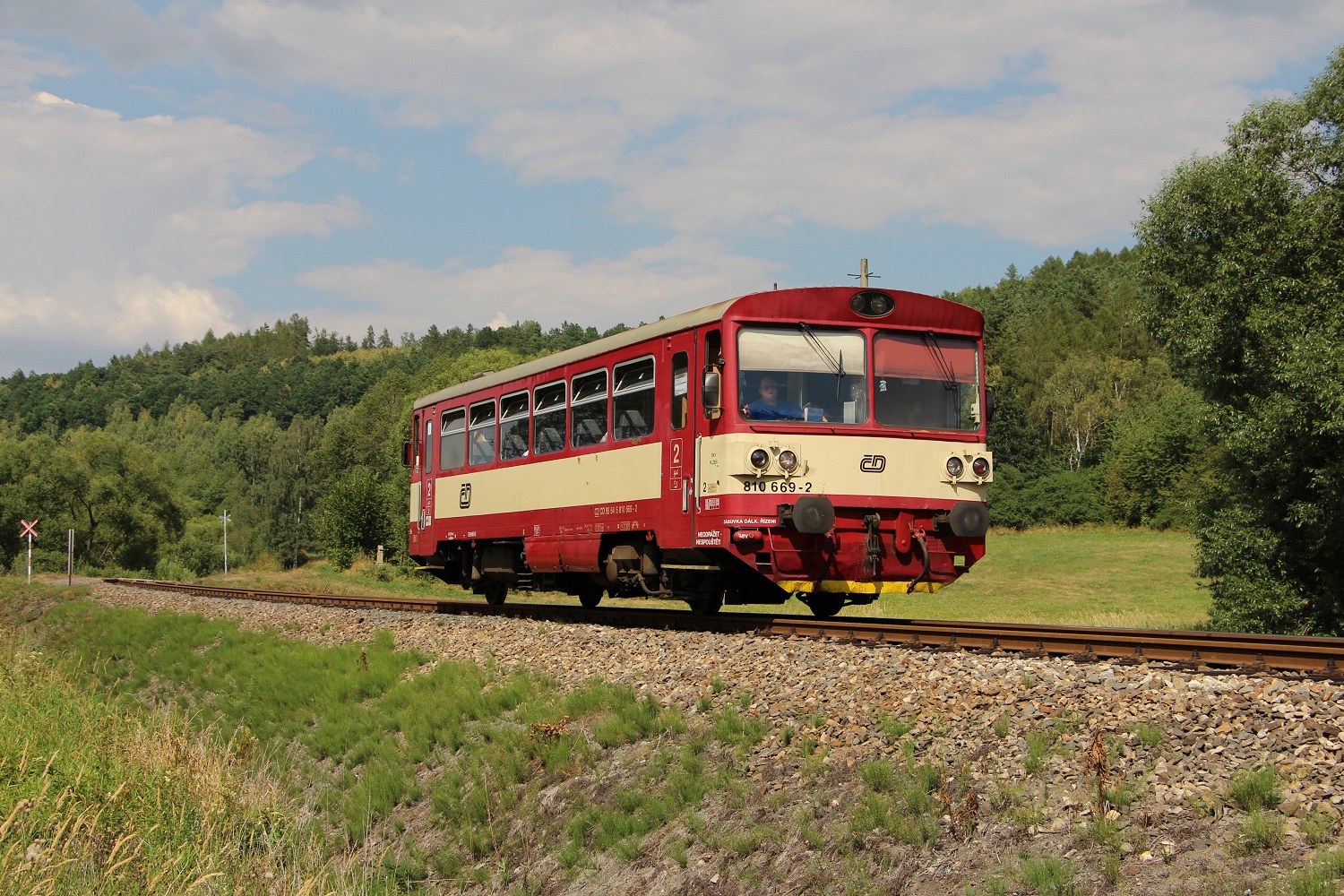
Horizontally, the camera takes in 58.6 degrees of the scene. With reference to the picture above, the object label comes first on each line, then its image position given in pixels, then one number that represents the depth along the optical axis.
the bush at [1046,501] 65.38
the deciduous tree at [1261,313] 20.94
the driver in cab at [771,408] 12.09
